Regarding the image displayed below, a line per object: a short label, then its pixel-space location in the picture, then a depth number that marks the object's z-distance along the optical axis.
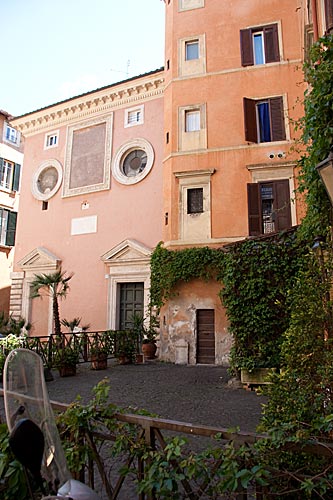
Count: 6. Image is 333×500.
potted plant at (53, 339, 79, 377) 10.07
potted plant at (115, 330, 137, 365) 12.63
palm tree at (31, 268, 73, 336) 11.53
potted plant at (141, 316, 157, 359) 13.51
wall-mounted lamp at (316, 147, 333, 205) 3.01
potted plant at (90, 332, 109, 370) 11.29
